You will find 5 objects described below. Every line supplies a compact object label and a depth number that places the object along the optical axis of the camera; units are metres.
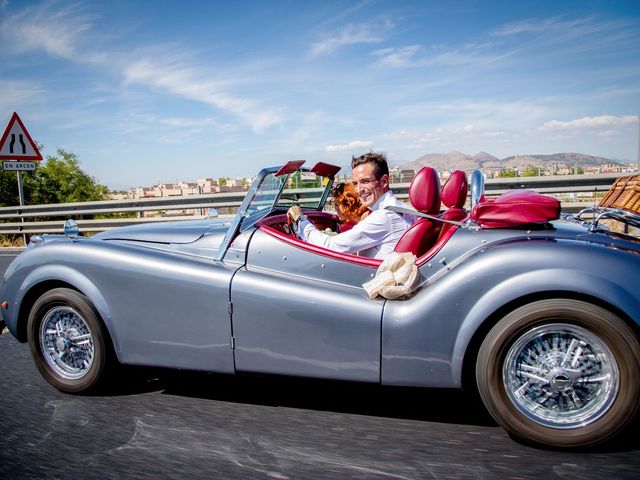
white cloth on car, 2.57
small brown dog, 3.81
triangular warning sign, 10.52
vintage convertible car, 2.31
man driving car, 3.04
